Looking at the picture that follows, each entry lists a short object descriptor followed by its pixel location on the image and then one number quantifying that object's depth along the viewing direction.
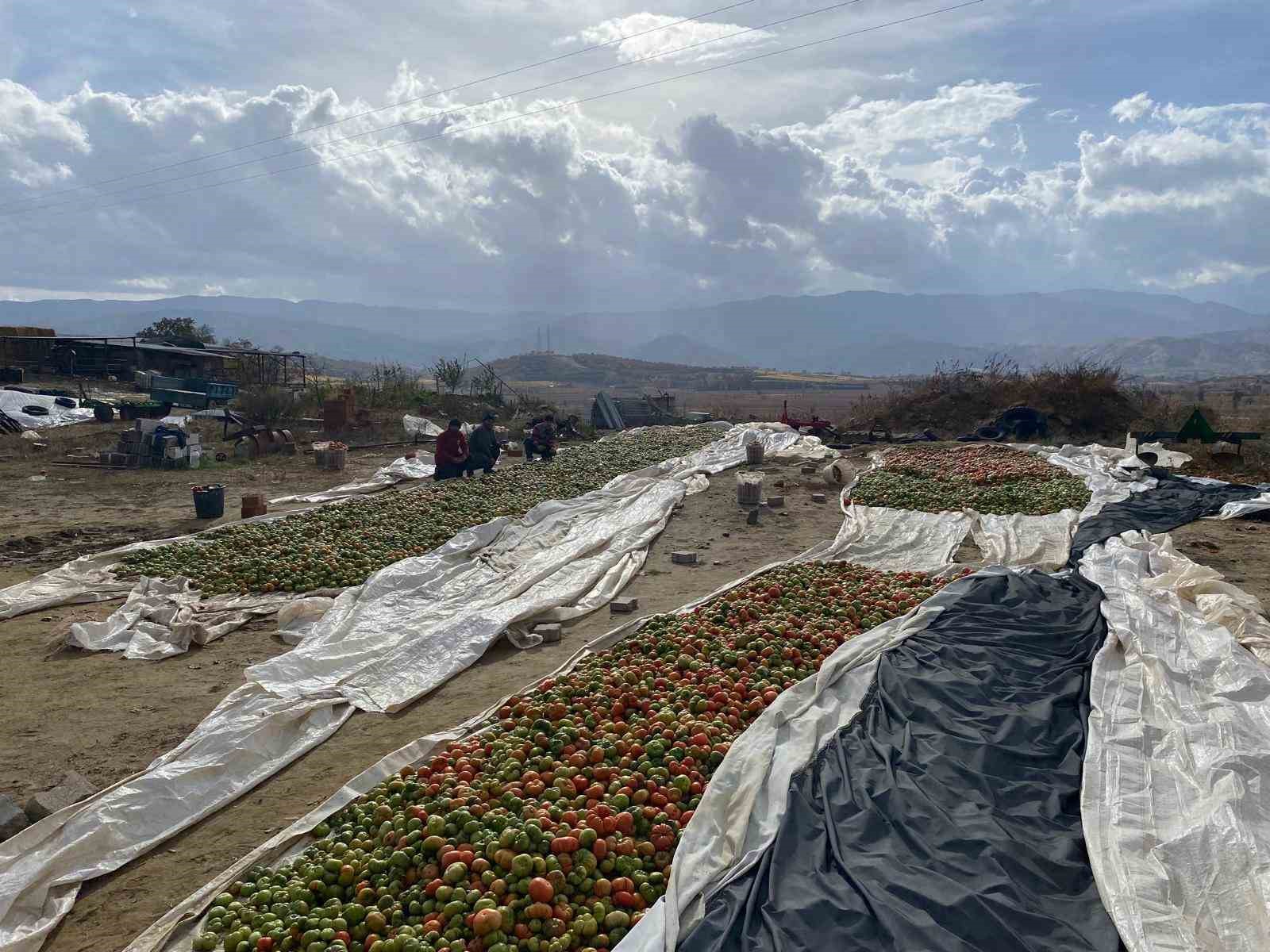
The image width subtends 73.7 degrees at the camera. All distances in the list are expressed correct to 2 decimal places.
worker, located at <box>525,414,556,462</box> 15.84
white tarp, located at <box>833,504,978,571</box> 8.39
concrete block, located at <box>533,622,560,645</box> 6.44
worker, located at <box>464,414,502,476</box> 13.58
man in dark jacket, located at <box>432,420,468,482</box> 13.18
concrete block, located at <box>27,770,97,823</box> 3.73
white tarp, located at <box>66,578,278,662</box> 6.15
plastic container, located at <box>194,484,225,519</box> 10.75
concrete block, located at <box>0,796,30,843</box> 3.59
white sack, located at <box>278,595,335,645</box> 6.42
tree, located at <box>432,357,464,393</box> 25.22
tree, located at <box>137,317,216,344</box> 37.03
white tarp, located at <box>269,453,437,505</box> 11.93
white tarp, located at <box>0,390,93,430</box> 19.14
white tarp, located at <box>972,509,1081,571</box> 8.27
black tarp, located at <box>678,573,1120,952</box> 2.77
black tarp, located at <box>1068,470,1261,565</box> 8.73
